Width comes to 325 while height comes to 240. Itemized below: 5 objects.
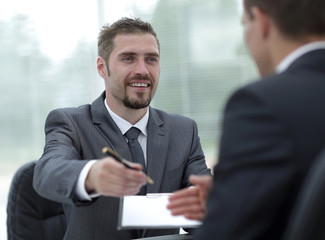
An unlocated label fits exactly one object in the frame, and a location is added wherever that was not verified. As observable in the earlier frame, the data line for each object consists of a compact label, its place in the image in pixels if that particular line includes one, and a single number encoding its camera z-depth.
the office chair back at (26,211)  2.04
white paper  1.38
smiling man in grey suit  1.77
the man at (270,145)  0.82
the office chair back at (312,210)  0.77
